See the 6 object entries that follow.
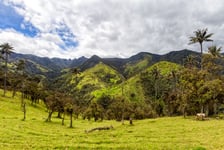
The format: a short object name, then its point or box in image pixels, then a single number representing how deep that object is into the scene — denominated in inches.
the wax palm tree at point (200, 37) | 2275.3
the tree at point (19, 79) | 3540.3
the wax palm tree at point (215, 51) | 2247.9
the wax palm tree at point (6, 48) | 3182.1
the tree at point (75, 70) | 4156.5
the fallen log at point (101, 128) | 1270.7
